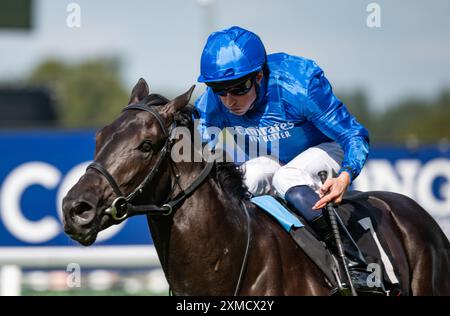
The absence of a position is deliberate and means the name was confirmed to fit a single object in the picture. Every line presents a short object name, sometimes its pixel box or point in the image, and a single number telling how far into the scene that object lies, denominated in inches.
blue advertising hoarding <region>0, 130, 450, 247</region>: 736.3
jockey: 322.7
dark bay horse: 282.4
